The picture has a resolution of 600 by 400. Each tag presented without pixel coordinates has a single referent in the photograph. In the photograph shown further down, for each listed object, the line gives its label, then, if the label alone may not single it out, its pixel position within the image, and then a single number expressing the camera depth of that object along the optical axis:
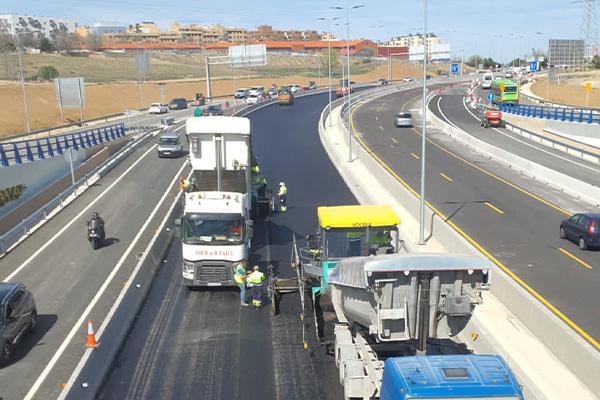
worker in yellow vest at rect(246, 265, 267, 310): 16.73
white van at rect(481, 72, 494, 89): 100.06
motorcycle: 22.59
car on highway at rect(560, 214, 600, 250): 22.08
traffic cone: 13.59
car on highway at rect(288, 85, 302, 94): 94.00
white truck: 17.66
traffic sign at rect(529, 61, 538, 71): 119.44
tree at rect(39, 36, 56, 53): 153.25
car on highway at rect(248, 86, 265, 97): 83.99
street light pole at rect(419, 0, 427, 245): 22.64
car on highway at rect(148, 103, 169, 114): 76.12
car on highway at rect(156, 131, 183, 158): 41.62
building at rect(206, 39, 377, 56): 188.38
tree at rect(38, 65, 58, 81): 102.56
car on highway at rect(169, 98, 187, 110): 81.00
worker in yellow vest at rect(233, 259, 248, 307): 16.91
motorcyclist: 22.63
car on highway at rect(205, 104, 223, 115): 60.69
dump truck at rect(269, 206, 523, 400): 8.34
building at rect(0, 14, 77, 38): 183.38
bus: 73.69
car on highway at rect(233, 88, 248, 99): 88.75
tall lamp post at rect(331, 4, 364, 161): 40.83
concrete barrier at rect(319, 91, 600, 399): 11.95
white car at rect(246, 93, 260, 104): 77.69
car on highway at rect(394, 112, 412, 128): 58.11
